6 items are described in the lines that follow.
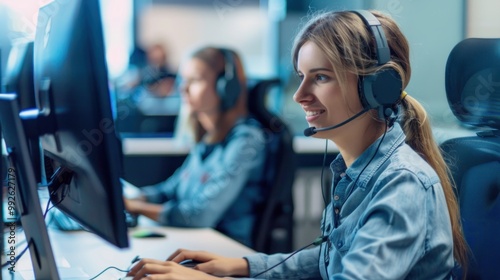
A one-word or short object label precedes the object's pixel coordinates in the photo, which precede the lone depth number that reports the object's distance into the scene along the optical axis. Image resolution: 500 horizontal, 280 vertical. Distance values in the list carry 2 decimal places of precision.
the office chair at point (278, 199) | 3.71
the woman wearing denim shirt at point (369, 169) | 1.97
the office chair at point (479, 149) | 2.21
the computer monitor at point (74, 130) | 2.00
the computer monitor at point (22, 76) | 2.49
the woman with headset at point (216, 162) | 3.78
